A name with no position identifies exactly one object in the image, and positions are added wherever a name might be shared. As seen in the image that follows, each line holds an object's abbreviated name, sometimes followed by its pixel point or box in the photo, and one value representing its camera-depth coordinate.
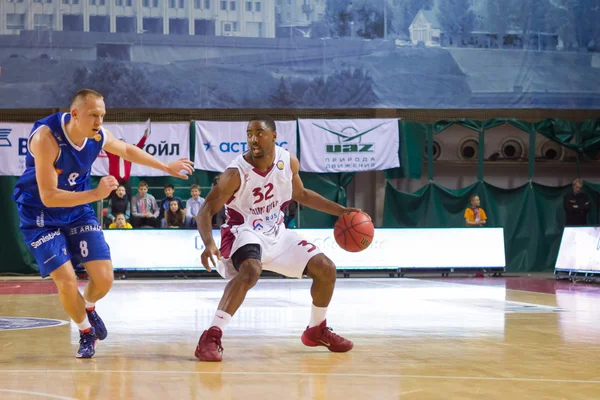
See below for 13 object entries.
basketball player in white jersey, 6.67
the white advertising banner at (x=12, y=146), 19.98
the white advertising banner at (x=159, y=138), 20.17
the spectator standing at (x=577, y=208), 21.17
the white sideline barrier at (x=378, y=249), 17.83
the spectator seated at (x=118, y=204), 18.80
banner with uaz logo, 20.86
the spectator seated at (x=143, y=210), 18.70
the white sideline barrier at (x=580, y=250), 17.20
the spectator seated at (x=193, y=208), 18.58
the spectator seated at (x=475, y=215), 19.97
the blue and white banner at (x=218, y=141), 20.52
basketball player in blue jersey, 6.39
